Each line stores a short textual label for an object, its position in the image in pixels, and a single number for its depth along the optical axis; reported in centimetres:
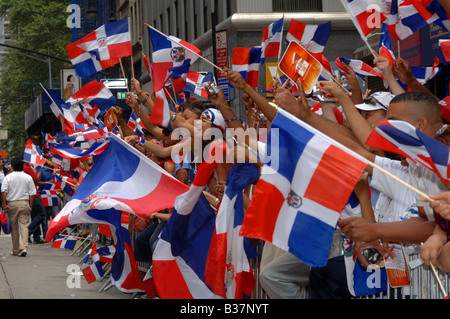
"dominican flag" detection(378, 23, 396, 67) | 825
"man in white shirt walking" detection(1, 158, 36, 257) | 1760
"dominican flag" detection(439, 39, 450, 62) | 734
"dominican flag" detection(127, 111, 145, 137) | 1474
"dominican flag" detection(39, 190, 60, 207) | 2180
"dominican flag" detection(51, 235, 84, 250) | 1570
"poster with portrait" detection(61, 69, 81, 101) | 3529
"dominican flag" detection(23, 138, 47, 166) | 2108
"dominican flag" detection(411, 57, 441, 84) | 856
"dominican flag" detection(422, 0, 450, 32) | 749
